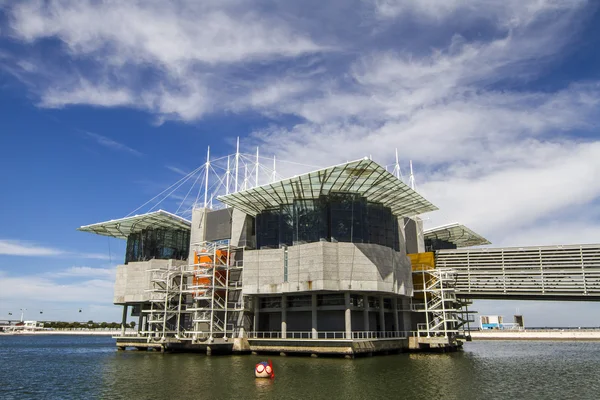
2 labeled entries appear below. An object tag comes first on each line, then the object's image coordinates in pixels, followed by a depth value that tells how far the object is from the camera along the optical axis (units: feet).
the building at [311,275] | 233.96
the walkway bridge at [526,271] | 270.87
